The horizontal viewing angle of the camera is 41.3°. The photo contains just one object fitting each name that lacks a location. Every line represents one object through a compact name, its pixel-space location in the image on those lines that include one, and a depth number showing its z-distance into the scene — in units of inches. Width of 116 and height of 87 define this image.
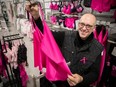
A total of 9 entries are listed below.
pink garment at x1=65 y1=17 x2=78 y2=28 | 104.5
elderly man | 53.4
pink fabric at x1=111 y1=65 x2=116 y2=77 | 77.9
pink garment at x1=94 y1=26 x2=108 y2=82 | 77.8
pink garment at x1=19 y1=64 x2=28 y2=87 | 105.3
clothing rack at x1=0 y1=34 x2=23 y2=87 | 102.0
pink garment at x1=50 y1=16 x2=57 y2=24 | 125.0
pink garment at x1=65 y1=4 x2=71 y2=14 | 104.9
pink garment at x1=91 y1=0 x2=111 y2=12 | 74.5
